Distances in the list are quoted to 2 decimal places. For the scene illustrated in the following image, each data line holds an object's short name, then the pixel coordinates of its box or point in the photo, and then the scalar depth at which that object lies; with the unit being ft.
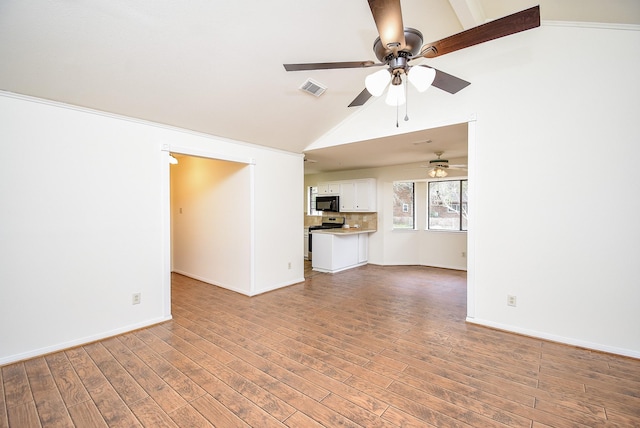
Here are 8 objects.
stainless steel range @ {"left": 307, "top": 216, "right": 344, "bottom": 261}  24.58
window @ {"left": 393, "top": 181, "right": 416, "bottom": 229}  22.70
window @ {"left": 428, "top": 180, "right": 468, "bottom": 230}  20.89
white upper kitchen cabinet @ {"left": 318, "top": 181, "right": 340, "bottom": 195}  24.02
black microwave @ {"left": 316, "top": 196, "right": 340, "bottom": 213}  23.79
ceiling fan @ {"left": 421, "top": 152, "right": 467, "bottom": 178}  17.29
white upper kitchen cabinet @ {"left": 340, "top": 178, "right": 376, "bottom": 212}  22.20
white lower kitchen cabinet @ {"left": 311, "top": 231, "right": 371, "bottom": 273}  19.42
